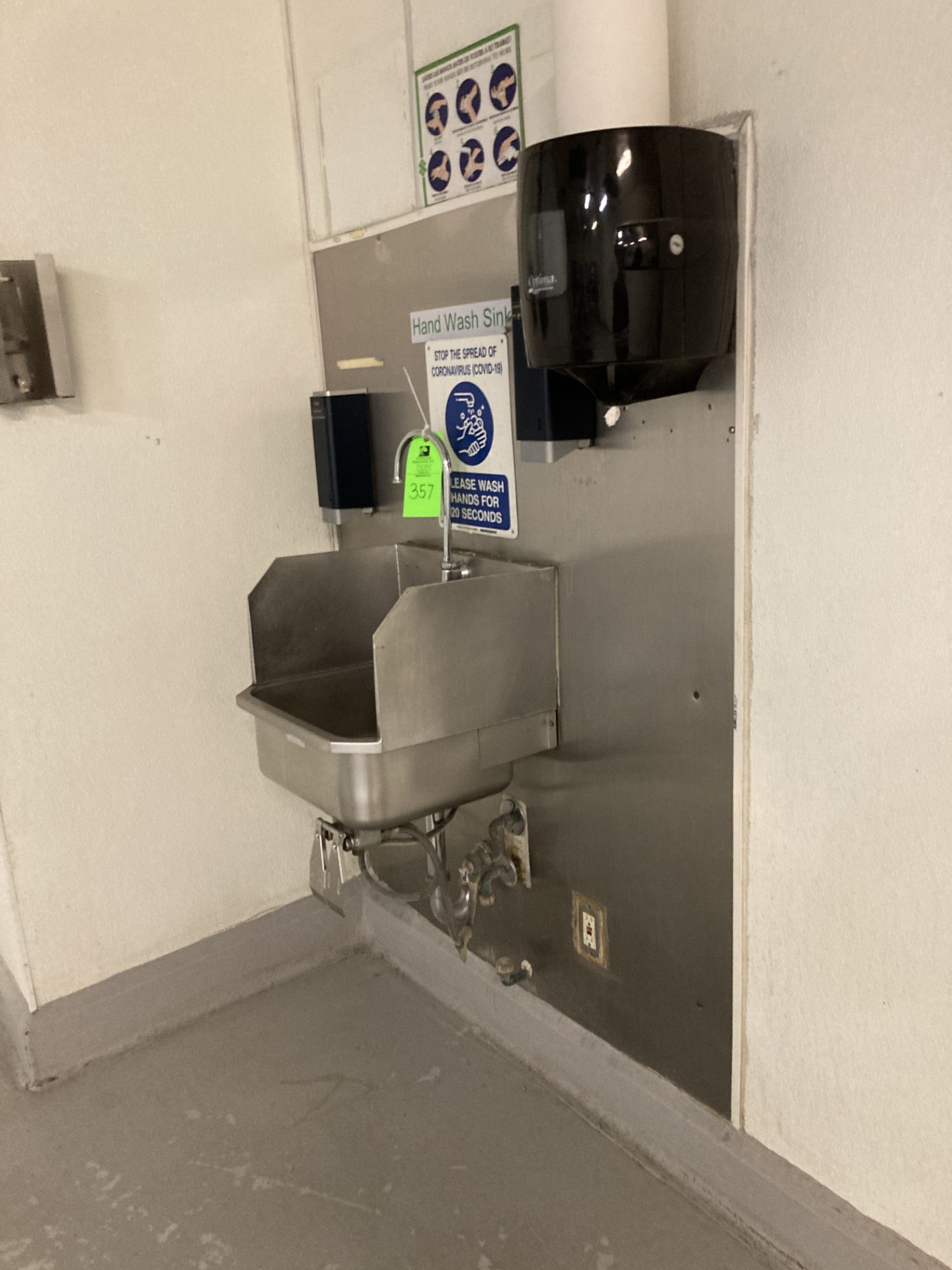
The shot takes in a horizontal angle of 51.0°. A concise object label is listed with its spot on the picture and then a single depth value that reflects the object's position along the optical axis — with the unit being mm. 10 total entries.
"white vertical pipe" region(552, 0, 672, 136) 1100
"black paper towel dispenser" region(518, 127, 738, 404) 1053
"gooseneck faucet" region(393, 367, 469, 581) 1599
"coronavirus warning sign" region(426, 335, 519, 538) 1551
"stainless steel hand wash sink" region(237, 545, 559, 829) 1415
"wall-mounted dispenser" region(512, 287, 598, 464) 1337
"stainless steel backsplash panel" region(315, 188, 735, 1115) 1300
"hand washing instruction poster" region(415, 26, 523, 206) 1402
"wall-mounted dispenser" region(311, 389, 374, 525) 1806
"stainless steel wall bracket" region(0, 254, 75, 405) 1574
